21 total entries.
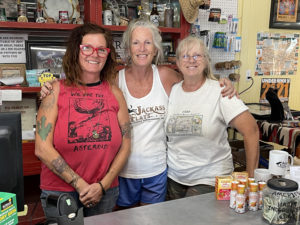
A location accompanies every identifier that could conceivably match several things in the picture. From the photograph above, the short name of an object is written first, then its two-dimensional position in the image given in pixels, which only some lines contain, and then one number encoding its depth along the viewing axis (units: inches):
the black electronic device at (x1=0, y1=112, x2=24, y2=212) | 38.6
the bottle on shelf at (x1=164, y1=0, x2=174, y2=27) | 111.3
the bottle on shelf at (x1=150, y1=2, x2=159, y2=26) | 108.1
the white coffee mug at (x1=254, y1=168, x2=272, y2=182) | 54.2
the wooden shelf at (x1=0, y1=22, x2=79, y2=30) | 87.9
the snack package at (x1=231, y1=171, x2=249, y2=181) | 54.2
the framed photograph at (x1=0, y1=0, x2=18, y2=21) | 97.1
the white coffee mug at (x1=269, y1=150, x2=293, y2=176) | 52.6
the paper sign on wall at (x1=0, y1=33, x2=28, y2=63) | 100.9
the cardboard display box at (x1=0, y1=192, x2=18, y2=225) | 35.4
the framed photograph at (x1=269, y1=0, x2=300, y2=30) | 148.8
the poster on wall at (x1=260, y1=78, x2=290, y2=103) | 154.9
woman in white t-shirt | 66.6
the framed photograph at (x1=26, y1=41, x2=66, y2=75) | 102.3
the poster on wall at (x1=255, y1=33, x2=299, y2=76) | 151.4
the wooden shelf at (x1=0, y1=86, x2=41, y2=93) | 91.6
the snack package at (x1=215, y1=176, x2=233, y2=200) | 54.0
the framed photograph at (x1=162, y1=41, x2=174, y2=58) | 116.8
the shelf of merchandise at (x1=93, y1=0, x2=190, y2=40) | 107.3
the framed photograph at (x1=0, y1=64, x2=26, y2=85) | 96.0
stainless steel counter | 47.1
